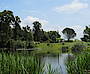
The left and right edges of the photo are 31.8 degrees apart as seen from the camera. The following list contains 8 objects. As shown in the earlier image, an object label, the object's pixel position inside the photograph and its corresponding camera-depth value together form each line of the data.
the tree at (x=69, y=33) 66.10
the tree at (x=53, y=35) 52.01
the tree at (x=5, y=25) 34.70
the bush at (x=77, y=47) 26.18
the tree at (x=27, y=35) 39.83
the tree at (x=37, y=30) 48.94
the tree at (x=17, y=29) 38.34
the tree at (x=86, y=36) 45.54
